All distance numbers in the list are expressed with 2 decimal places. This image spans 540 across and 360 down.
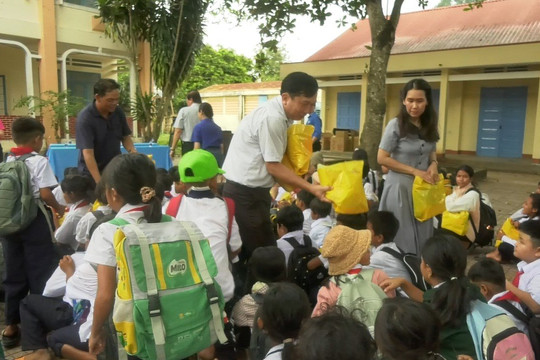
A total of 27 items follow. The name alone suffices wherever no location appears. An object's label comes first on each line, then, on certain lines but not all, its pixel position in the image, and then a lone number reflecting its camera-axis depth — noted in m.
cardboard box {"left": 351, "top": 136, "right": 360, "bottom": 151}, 14.41
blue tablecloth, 6.80
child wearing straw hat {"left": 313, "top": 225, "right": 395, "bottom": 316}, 2.33
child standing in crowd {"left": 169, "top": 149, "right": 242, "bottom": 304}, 2.52
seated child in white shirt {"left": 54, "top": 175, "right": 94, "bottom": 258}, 3.20
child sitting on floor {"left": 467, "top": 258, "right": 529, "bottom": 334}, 2.61
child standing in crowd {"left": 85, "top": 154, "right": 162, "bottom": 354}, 1.89
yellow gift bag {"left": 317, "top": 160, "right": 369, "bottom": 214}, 2.68
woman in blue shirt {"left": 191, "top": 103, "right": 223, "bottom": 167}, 6.33
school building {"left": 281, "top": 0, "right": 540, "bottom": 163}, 12.09
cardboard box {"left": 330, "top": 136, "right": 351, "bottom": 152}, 14.14
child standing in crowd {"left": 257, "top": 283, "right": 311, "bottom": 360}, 2.08
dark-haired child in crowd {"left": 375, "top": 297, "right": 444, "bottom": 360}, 1.60
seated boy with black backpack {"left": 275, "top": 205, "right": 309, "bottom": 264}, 3.39
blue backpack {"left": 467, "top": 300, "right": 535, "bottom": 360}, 1.85
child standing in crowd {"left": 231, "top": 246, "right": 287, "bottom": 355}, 2.70
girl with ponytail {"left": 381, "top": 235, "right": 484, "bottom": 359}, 1.92
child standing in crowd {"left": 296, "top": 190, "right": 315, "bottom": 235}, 4.29
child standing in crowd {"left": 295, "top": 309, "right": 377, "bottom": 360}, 1.40
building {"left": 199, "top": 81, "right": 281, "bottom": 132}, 23.77
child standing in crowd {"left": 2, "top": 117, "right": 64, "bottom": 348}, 3.11
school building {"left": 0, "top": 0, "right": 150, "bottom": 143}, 10.94
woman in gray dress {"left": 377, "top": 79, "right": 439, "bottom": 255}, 3.10
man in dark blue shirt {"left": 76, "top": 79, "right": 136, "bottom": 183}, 3.63
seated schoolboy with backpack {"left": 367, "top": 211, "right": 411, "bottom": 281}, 2.79
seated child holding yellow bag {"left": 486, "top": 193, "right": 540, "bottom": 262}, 4.13
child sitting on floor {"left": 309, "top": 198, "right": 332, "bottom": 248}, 3.83
